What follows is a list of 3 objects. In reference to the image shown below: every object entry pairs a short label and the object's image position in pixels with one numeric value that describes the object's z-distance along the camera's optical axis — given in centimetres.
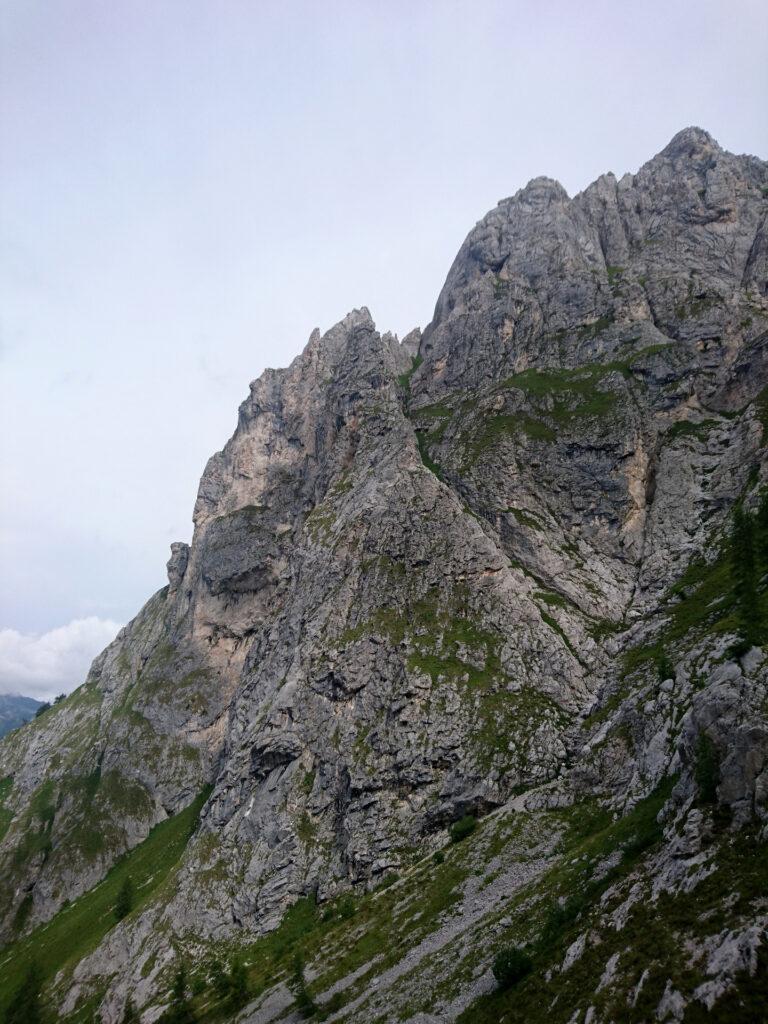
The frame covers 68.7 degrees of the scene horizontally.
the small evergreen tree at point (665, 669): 5736
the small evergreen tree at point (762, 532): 5980
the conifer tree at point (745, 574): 4906
